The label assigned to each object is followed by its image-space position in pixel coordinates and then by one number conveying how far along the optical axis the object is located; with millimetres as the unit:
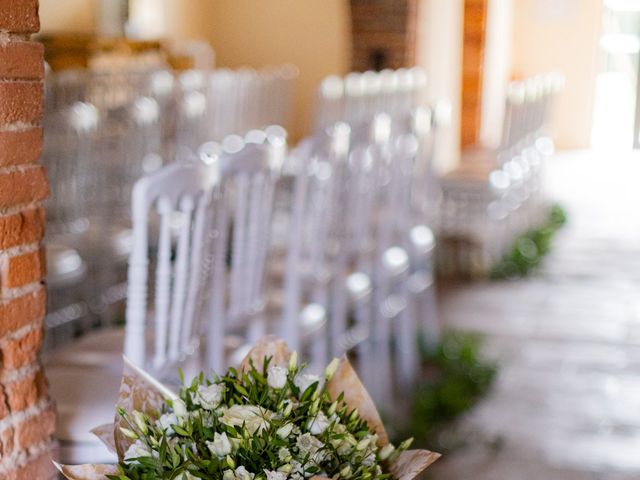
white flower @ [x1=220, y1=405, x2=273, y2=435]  1286
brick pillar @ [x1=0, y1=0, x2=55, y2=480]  1658
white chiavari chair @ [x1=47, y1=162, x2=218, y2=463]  2131
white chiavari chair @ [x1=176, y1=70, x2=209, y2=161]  4914
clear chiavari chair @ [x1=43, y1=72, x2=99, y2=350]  3545
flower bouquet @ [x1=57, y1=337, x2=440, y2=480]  1272
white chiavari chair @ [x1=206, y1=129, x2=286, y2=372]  2535
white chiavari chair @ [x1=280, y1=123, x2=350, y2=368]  3061
